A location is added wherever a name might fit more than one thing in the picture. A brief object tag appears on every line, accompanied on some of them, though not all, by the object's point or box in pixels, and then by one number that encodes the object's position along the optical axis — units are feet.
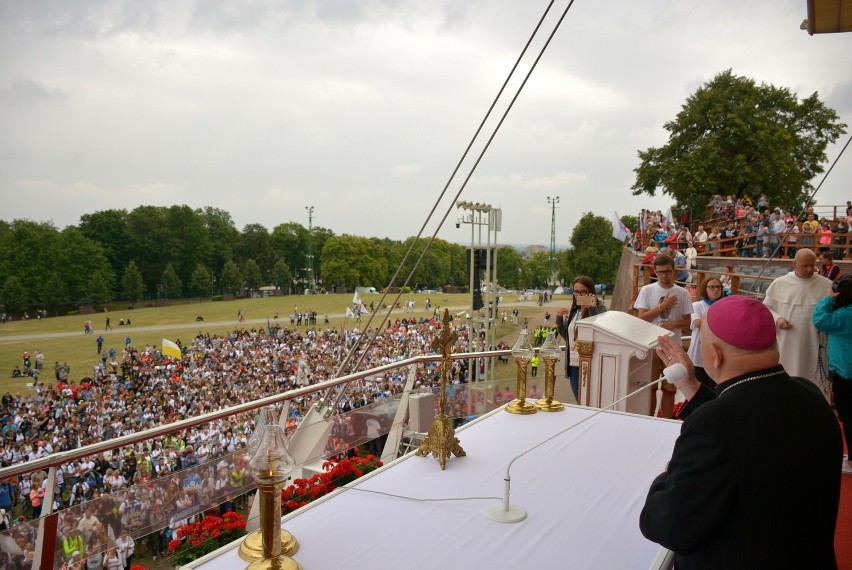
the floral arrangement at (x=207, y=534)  9.64
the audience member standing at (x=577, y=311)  16.28
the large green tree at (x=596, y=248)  166.20
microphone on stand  6.59
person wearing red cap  4.37
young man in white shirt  16.52
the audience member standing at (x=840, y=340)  12.15
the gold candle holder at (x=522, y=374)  10.95
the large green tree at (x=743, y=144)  88.33
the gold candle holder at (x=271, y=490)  5.36
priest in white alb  14.75
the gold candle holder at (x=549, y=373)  11.12
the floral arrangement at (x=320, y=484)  10.59
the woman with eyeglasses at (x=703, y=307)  14.65
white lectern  13.57
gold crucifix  8.28
